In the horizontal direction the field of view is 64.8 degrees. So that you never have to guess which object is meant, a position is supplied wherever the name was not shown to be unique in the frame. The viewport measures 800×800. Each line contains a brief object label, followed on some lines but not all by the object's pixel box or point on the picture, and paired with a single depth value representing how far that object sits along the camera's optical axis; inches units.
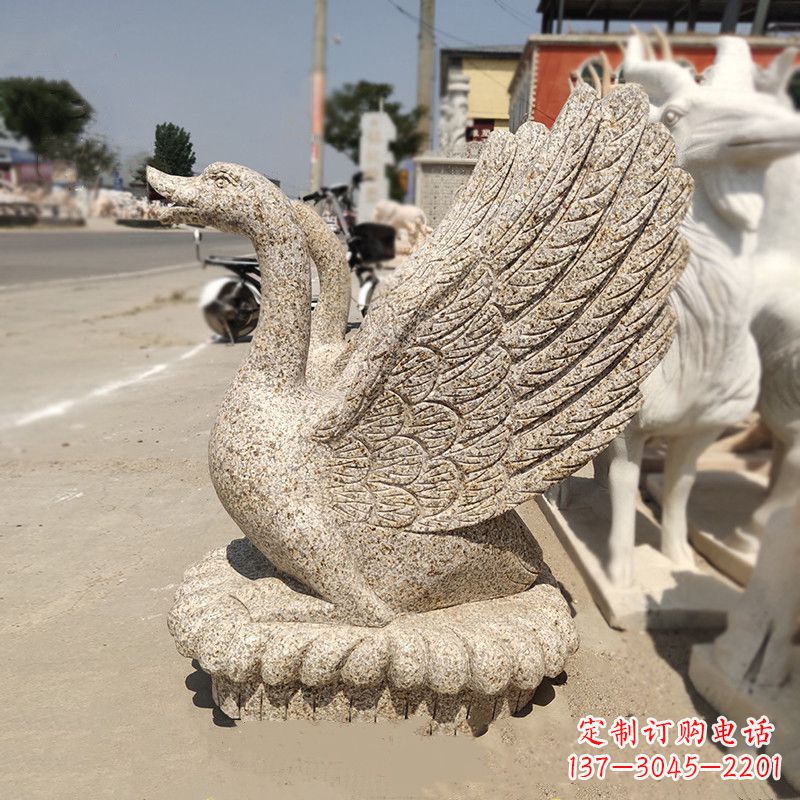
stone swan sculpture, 69.6
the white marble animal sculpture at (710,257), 54.7
